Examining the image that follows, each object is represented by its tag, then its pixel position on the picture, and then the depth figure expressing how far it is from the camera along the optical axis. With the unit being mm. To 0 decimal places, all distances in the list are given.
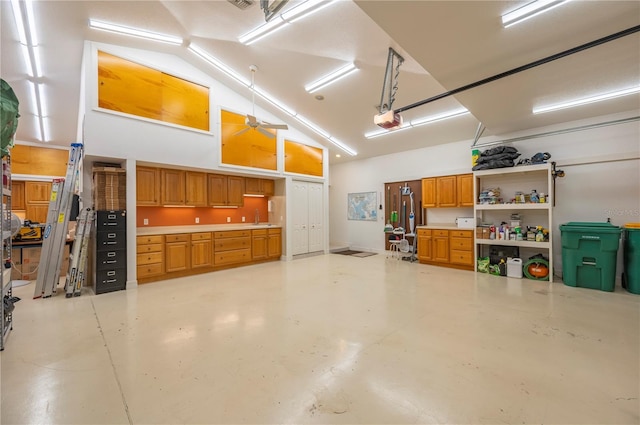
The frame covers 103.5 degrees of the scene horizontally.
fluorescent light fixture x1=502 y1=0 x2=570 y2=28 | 2158
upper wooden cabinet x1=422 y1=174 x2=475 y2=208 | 5863
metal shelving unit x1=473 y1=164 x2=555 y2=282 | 4707
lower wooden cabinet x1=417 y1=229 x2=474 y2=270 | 5629
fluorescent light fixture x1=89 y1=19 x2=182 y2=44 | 3811
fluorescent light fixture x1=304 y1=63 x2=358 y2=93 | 4363
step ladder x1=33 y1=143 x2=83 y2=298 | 3959
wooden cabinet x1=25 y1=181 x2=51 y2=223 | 7562
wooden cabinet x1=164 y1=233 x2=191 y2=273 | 4938
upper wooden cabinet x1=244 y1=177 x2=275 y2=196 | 6555
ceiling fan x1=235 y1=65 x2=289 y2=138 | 4782
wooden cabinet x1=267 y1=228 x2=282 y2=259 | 6668
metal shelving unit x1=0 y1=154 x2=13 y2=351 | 2484
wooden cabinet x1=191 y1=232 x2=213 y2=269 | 5285
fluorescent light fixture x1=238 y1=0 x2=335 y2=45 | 3177
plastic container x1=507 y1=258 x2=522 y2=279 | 4910
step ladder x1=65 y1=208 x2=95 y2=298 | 3979
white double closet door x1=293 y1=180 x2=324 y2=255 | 7185
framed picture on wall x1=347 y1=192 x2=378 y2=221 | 8273
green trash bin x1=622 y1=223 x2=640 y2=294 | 3808
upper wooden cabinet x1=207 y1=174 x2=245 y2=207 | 5840
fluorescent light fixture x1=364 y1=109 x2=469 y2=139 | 5177
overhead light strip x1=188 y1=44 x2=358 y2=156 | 4855
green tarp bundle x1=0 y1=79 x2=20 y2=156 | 2209
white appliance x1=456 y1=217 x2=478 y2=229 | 5789
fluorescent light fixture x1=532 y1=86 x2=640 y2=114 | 3705
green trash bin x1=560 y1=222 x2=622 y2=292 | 3982
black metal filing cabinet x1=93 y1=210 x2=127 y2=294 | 4097
